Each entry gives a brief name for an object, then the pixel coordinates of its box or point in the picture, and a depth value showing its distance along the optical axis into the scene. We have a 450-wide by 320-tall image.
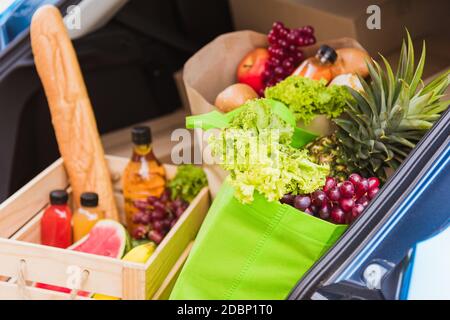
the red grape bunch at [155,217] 2.56
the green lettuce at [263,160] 2.11
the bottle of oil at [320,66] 2.51
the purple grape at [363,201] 2.19
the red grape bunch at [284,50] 2.59
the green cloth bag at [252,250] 2.14
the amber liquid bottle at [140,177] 2.62
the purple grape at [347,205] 2.18
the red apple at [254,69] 2.60
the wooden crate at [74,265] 2.33
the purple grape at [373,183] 2.21
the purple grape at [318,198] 2.18
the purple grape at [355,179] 2.21
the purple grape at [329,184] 2.20
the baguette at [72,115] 2.57
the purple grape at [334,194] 2.19
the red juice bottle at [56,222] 2.54
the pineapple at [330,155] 2.31
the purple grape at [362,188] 2.20
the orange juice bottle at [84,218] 2.55
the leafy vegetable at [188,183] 2.62
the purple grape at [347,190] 2.19
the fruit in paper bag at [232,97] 2.49
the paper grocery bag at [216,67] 2.53
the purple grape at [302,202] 2.16
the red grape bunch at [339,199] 2.17
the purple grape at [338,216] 2.17
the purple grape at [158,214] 2.57
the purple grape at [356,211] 2.16
